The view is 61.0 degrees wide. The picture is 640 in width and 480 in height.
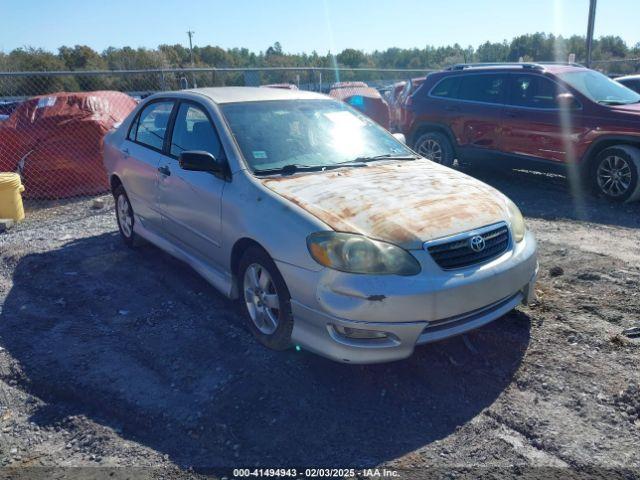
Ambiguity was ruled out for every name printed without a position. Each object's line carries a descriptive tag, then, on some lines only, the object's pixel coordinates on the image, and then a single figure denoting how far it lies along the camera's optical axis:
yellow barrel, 7.33
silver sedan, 3.11
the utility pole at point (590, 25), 15.52
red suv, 7.31
